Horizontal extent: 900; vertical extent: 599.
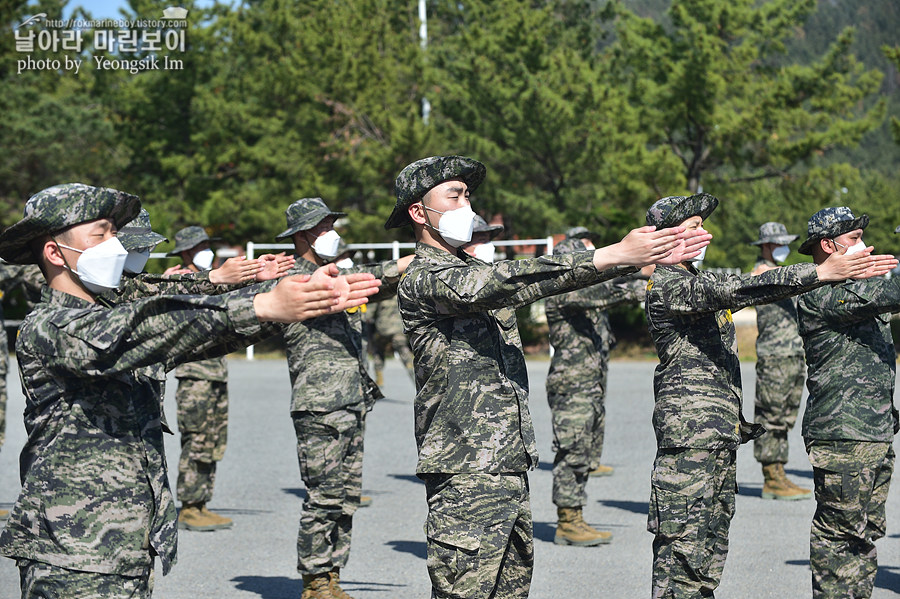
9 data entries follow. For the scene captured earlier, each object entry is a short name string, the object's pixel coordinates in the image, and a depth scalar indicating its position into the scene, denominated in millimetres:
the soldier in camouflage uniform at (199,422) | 9328
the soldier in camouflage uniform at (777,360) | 10664
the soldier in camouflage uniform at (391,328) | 15219
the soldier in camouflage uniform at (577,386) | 8578
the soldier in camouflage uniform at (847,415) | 6254
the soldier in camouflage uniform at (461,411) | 4625
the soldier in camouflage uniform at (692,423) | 5707
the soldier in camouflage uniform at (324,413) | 6992
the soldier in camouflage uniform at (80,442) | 3795
